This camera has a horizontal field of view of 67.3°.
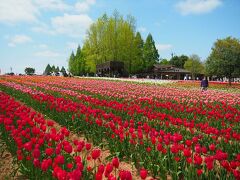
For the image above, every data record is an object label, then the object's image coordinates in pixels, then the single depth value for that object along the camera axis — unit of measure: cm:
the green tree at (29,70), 8451
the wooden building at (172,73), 5175
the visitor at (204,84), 1537
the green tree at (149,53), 4750
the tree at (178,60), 6886
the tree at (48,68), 10672
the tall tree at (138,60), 4041
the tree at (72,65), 6481
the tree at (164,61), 7497
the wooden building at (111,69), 3322
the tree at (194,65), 5398
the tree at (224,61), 2423
